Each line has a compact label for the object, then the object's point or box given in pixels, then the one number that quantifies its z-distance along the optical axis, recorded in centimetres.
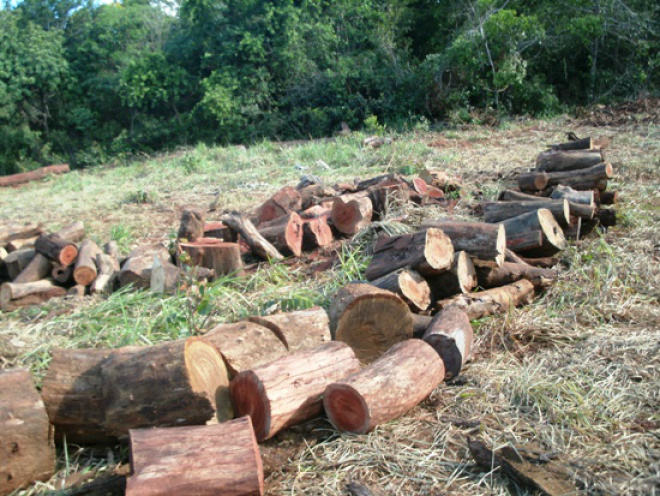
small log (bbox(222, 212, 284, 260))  509
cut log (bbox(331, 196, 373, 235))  557
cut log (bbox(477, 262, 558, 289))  398
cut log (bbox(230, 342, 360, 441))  254
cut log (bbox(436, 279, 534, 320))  362
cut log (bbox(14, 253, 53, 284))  484
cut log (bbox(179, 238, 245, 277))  468
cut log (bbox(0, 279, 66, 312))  452
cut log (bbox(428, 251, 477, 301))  378
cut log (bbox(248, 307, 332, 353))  304
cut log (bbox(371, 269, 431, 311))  355
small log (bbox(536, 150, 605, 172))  637
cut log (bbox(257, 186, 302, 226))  602
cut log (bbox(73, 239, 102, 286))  475
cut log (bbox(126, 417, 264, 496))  205
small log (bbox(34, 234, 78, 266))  493
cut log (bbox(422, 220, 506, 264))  390
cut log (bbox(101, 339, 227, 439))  242
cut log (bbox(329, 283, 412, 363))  322
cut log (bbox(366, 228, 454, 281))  367
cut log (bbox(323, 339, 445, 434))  259
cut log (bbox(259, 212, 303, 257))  524
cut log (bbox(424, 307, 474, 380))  308
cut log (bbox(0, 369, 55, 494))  226
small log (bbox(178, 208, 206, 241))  518
